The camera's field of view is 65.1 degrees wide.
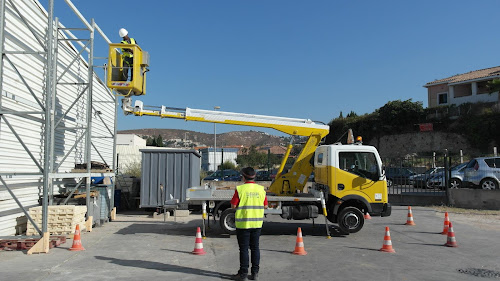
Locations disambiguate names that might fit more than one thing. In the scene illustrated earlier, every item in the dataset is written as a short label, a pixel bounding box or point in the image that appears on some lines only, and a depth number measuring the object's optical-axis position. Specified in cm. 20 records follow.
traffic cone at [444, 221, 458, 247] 937
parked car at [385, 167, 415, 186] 1901
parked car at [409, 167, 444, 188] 1933
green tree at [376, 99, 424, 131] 4378
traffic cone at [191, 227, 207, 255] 834
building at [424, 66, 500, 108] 4303
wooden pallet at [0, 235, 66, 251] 874
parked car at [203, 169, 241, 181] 3129
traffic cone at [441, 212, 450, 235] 1112
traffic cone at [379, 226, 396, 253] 866
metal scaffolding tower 845
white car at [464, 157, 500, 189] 1778
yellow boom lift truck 1049
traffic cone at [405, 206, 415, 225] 1290
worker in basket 1135
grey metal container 1547
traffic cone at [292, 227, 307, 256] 829
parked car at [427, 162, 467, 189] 1920
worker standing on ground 626
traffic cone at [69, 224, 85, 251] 877
